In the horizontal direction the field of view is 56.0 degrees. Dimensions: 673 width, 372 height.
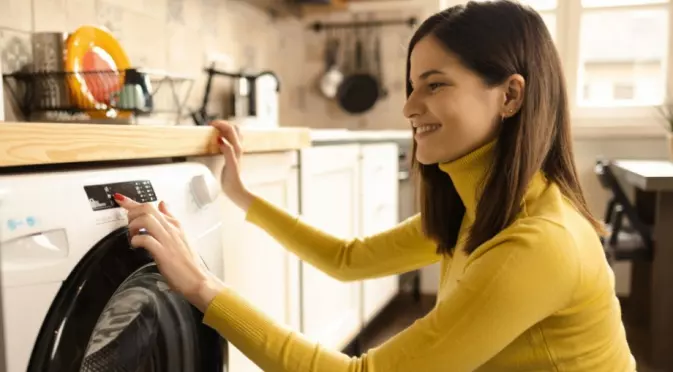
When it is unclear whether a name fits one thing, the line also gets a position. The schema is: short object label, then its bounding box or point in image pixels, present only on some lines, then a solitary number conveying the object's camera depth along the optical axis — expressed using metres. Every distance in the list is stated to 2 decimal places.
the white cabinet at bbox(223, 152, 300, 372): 1.36
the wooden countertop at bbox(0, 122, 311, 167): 0.77
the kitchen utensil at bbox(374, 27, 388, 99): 3.57
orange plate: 1.51
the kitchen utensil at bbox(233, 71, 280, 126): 2.42
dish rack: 1.46
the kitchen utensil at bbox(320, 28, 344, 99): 3.60
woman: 0.89
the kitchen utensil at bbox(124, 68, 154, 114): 1.45
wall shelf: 3.44
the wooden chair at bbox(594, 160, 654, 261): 2.56
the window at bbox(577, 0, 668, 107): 3.51
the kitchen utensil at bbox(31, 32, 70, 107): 1.56
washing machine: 0.73
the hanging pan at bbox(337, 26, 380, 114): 3.57
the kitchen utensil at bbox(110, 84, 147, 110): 1.46
